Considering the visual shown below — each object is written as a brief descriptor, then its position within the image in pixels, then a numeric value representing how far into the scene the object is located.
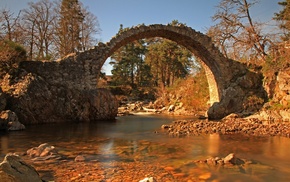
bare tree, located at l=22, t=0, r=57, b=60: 19.80
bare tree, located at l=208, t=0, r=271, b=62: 15.13
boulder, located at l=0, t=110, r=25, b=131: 9.78
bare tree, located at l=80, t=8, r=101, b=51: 22.95
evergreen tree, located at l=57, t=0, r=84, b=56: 21.56
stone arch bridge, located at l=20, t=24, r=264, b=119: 13.78
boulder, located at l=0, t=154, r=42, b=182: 3.02
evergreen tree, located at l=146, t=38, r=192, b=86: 28.35
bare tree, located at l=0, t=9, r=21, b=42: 16.22
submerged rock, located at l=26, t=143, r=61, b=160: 5.43
